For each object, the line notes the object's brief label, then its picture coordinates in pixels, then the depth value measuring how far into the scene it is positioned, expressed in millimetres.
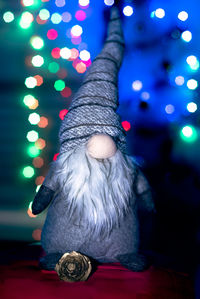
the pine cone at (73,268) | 725
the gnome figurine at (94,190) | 875
